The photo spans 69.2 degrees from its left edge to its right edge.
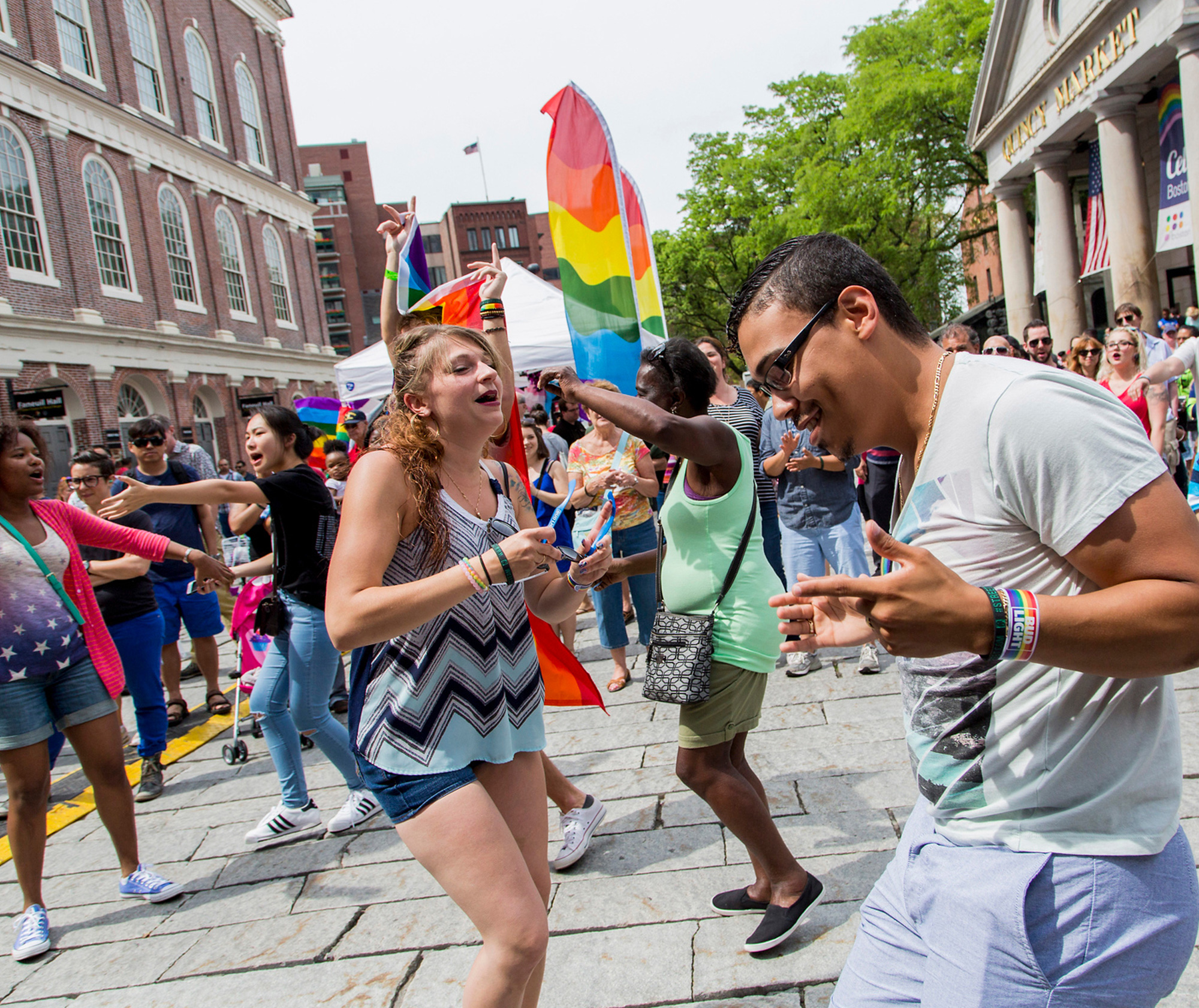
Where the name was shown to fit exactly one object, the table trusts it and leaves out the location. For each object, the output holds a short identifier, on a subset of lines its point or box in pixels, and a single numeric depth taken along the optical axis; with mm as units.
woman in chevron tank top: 1937
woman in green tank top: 2809
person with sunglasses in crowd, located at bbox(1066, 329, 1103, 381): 7105
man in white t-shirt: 1139
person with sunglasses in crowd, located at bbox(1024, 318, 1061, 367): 6871
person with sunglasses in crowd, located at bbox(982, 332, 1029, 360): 5234
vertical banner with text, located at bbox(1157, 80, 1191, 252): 15289
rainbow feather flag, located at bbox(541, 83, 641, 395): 4285
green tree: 25312
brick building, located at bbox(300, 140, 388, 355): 66812
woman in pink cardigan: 3488
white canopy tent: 9852
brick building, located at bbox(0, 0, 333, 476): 19781
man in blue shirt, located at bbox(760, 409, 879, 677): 5445
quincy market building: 14945
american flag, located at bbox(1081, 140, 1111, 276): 18470
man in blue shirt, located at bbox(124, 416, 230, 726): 6457
